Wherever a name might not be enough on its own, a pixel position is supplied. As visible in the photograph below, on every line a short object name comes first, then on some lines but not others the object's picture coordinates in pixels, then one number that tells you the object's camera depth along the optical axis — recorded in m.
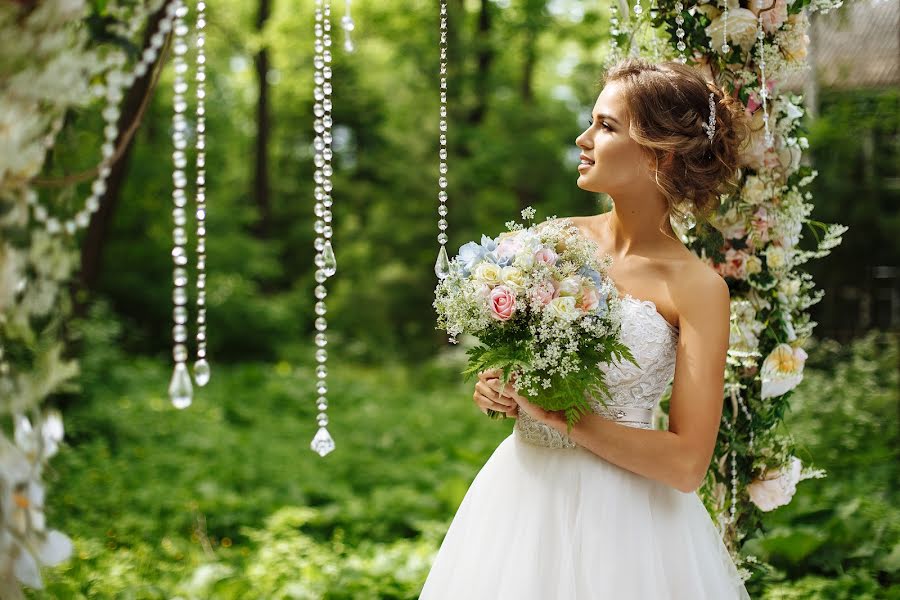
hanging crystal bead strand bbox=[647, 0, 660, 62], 2.97
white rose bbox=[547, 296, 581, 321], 2.18
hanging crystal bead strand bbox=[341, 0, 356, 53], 2.26
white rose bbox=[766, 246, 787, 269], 2.92
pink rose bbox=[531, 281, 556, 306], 2.23
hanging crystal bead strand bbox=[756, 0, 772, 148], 2.71
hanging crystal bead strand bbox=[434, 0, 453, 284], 2.39
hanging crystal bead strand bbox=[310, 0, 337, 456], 2.30
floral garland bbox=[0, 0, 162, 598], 1.58
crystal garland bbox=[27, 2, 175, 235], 1.67
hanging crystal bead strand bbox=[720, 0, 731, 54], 2.81
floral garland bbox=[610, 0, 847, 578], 2.86
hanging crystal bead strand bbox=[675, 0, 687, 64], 2.81
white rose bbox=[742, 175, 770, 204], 2.88
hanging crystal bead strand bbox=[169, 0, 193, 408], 1.78
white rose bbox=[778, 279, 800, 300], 2.95
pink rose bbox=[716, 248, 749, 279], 2.95
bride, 2.36
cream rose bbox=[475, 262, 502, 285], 2.28
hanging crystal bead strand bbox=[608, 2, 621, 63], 3.05
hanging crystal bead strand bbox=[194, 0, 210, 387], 1.98
